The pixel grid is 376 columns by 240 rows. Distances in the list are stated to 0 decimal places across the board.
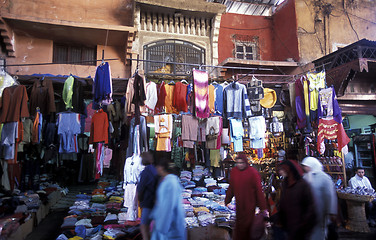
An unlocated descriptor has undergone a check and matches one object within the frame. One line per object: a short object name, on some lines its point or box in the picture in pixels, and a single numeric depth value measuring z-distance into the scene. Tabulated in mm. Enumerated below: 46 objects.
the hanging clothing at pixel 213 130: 6691
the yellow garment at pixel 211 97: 6504
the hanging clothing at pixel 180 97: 6339
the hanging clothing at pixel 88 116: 7023
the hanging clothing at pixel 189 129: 6469
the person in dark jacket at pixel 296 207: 2789
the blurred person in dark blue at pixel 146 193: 3586
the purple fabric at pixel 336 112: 6762
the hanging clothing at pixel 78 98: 5969
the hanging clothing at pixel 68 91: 5867
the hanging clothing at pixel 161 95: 6348
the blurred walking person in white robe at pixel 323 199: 3141
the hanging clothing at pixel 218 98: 6656
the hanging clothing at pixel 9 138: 5426
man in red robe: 3719
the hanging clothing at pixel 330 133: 6750
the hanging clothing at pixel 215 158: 8852
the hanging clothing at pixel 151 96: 6035
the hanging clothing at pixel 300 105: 7293
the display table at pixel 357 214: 5910
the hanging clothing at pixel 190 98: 6395
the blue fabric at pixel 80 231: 5246
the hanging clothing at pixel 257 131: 7148
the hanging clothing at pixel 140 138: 5848
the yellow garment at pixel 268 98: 7533
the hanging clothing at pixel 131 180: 5719
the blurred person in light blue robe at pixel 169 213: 2949
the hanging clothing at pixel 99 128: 6234
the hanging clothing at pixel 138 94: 5668
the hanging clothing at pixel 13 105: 5352
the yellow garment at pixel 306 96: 7117
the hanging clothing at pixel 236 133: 6762
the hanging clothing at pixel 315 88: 7023
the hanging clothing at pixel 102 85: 5605
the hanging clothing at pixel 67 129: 6227
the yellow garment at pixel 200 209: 6585
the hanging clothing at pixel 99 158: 6613
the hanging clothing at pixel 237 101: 6629
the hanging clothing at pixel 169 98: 6377
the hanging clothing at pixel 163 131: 6201
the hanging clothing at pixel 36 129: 6320
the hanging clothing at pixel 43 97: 5688
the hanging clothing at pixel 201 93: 6184
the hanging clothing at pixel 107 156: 8062
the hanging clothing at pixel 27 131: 6195
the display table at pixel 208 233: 5223
